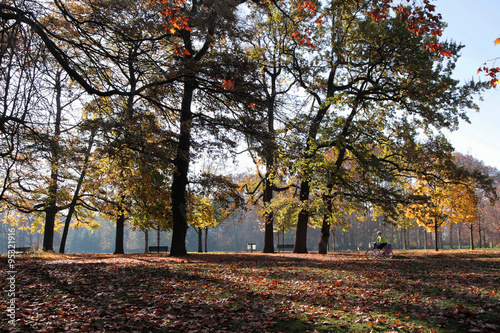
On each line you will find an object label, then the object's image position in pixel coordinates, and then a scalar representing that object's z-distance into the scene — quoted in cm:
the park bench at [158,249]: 2812
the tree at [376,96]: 1577
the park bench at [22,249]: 2105
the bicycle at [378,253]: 1634
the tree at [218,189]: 1482
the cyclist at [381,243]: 1639
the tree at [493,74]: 618
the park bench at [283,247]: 3294
